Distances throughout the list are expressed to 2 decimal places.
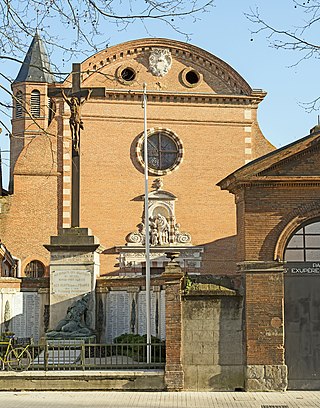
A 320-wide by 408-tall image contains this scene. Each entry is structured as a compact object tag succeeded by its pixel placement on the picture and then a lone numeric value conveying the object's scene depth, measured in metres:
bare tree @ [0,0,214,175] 9.02
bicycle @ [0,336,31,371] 16.92
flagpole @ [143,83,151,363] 17.45
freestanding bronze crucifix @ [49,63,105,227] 20.20
